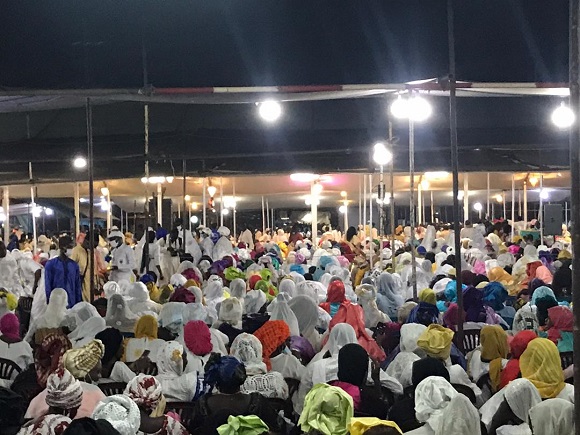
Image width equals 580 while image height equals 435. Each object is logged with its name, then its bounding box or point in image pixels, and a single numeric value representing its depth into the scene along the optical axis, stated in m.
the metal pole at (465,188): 18.73
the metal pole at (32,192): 15.89
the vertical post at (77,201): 17.40
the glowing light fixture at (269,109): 9.05
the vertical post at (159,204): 17.73
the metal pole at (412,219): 8.84
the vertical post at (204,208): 16.81
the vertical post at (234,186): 20.06
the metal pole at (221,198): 19.38
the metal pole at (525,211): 21.16
